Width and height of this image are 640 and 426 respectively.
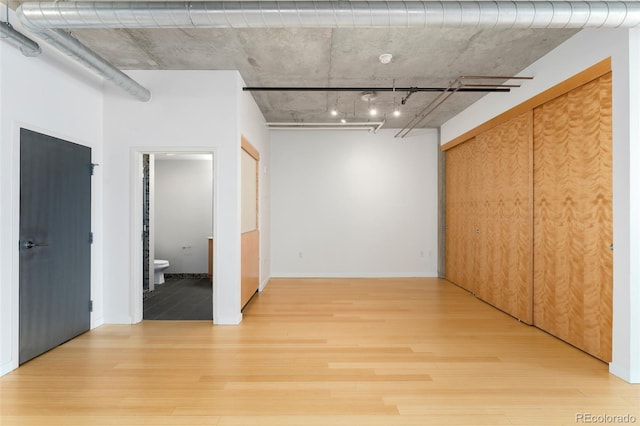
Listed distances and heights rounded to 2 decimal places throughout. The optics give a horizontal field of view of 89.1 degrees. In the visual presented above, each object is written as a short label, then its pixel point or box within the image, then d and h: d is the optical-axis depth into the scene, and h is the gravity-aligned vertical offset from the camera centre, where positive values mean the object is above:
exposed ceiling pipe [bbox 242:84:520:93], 4.27 +1.66
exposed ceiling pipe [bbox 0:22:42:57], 2.55 +1.41
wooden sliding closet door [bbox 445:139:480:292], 5.43 -0.06
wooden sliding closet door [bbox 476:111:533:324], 3.97 -0.07
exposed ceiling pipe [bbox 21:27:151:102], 2.61 +1.41
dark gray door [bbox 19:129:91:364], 2.93 -0.30
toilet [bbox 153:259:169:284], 6.14 -1.13
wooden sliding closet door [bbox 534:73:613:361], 2.88 -0.05
